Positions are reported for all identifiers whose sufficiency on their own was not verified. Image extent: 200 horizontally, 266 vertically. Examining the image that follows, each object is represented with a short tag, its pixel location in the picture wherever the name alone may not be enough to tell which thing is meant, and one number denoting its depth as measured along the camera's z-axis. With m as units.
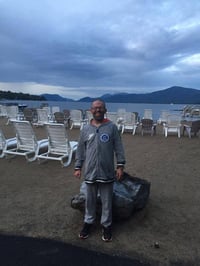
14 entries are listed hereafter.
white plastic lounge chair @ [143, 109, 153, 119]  16.97
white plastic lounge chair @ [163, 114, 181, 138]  12.20
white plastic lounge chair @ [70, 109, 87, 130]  14.28
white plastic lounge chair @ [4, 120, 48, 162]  6.80
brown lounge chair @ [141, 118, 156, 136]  12.20
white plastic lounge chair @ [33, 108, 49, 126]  14.51
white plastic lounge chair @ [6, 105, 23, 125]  16.41
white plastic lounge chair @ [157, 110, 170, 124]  16.56
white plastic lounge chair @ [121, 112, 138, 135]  13.02
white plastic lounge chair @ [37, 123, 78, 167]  6.55
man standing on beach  3.04
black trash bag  3.41
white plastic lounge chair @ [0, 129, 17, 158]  7.28
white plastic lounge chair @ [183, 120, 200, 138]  11.46
